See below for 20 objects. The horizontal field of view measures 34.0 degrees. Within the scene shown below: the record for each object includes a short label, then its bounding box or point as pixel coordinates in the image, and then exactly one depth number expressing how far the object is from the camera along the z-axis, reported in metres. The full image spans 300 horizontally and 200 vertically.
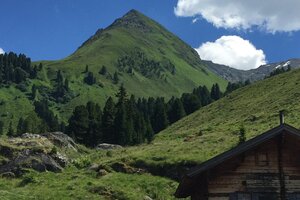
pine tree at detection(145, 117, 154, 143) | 118.56
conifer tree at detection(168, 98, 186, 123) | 136.25
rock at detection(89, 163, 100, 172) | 50.45
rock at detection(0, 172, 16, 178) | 48.79
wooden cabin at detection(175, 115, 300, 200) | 22.52
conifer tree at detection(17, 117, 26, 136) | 136.25
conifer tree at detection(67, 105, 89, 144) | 109.75
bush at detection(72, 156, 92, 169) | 55.56
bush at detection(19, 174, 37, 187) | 45.97
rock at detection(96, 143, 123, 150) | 81.03
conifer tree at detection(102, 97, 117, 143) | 107.25
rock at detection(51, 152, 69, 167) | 55.22
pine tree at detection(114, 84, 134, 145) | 103.75
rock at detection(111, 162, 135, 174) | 49.74
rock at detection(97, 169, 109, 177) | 48.23
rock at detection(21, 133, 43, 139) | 67.60
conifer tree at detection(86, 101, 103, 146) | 107.50
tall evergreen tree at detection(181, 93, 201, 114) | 145.00
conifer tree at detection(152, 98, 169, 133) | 133.62
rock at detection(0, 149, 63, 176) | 50.09
